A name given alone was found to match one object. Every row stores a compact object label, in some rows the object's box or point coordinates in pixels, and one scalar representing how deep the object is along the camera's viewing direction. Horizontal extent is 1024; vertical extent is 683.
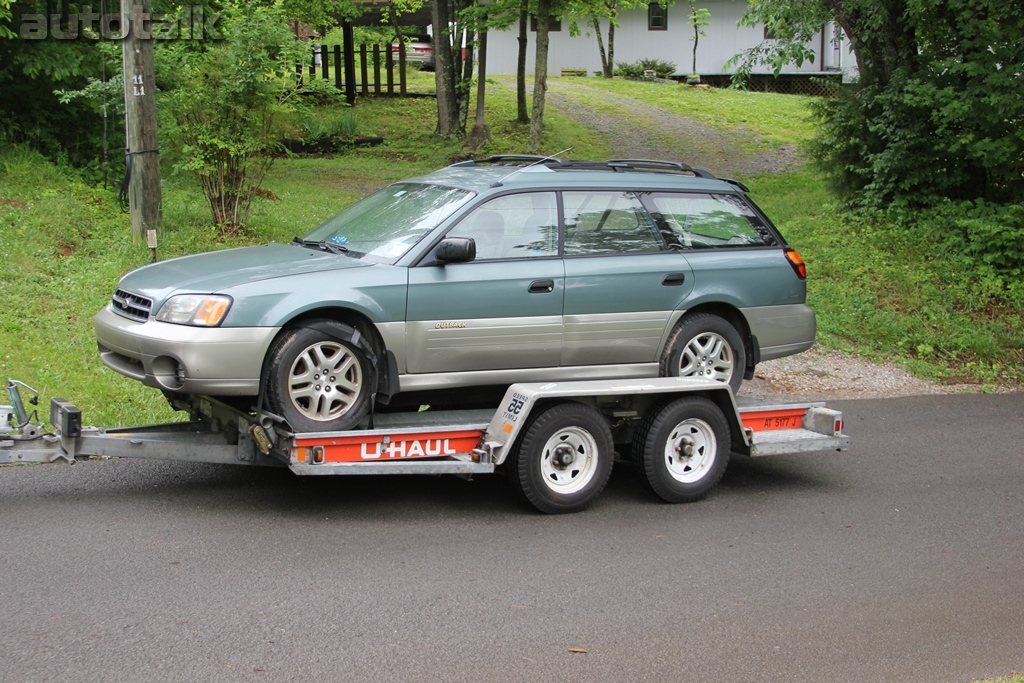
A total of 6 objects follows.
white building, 36.41
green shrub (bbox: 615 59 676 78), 36.84
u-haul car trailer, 6.10
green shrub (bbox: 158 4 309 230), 12.17
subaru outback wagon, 6.23
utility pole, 10.98
